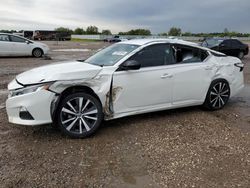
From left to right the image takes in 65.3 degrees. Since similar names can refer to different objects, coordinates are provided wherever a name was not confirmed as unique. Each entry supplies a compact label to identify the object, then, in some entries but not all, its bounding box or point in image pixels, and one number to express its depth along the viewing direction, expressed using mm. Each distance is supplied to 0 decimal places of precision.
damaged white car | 2917
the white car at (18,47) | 11449
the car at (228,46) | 12562
